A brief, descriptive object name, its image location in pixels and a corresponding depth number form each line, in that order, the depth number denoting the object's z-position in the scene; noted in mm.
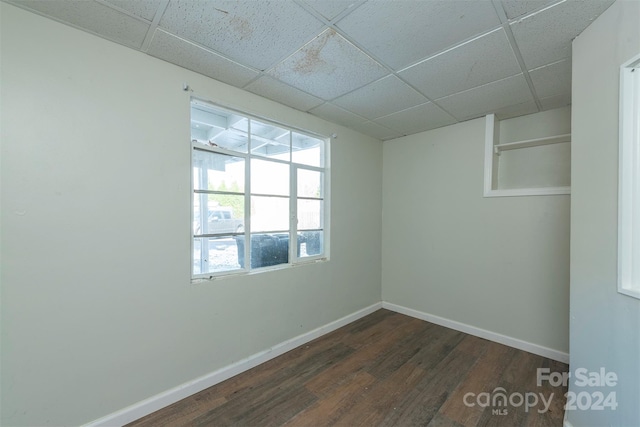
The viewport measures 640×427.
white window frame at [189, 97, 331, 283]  2164
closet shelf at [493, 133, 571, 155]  2643
